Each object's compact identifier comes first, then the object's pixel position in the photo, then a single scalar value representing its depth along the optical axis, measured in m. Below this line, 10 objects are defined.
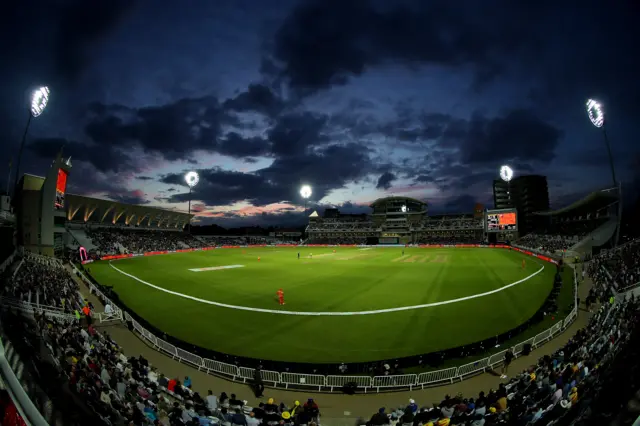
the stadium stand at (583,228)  48.00
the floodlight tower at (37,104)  33.81
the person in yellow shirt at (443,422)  8.21
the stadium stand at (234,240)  103.23
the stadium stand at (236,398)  8.16
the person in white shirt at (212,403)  9.57
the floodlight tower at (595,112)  38.50
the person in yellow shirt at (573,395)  6.95
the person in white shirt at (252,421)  8.72
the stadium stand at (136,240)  63.89
